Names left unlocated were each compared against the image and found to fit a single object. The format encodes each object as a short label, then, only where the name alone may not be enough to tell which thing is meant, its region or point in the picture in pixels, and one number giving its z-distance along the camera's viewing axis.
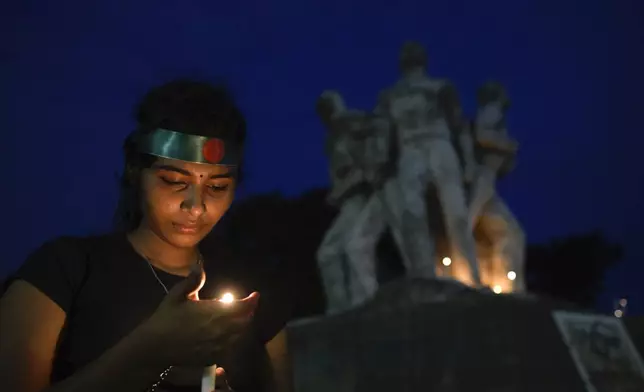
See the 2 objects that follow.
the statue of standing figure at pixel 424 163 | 11.34
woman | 1.56
